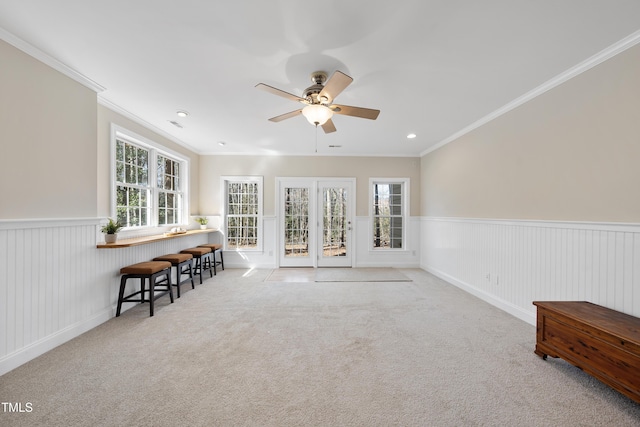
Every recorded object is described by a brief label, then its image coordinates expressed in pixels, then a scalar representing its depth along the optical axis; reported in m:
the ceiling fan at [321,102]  2.25
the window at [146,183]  3.56
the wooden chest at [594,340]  1.63
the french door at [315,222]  5.88
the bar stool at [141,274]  3.04
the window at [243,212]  5.85
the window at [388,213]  6.02
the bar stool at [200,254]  4.55
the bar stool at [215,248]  5.09
